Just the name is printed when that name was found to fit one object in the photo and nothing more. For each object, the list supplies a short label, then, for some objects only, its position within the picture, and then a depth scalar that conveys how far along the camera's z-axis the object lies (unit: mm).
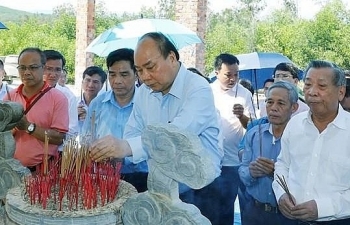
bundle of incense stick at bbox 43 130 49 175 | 1773
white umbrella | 5270
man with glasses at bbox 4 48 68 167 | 2818
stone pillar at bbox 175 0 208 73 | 7477
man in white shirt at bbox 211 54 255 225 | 3793
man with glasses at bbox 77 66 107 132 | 4168
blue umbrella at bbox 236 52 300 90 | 5266
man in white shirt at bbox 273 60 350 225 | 2184
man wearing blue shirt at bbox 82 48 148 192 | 2947
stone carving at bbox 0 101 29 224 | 2117
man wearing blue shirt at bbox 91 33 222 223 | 1833
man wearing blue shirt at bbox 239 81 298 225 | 2801
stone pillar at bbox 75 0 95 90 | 9344
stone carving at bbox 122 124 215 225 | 1469
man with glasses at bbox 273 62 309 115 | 3887
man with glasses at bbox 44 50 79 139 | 4098
